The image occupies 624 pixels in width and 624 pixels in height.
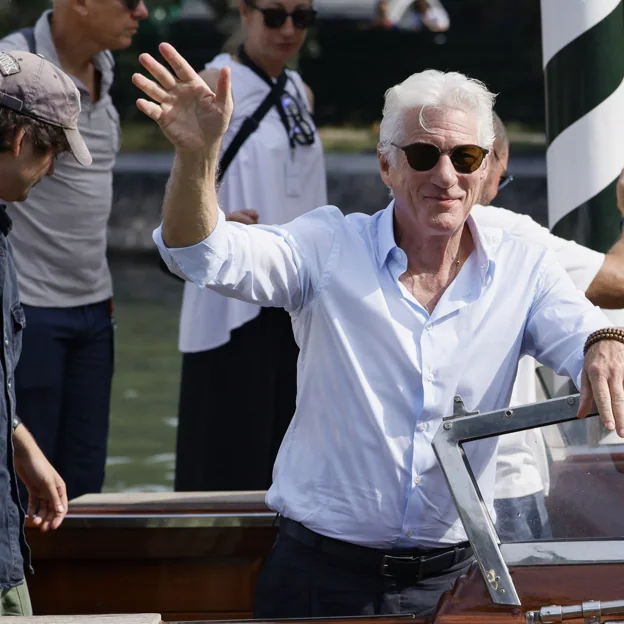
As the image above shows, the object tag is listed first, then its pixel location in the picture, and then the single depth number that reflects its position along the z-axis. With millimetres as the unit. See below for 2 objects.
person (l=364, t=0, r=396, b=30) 40250
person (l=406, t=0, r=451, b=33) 40687
